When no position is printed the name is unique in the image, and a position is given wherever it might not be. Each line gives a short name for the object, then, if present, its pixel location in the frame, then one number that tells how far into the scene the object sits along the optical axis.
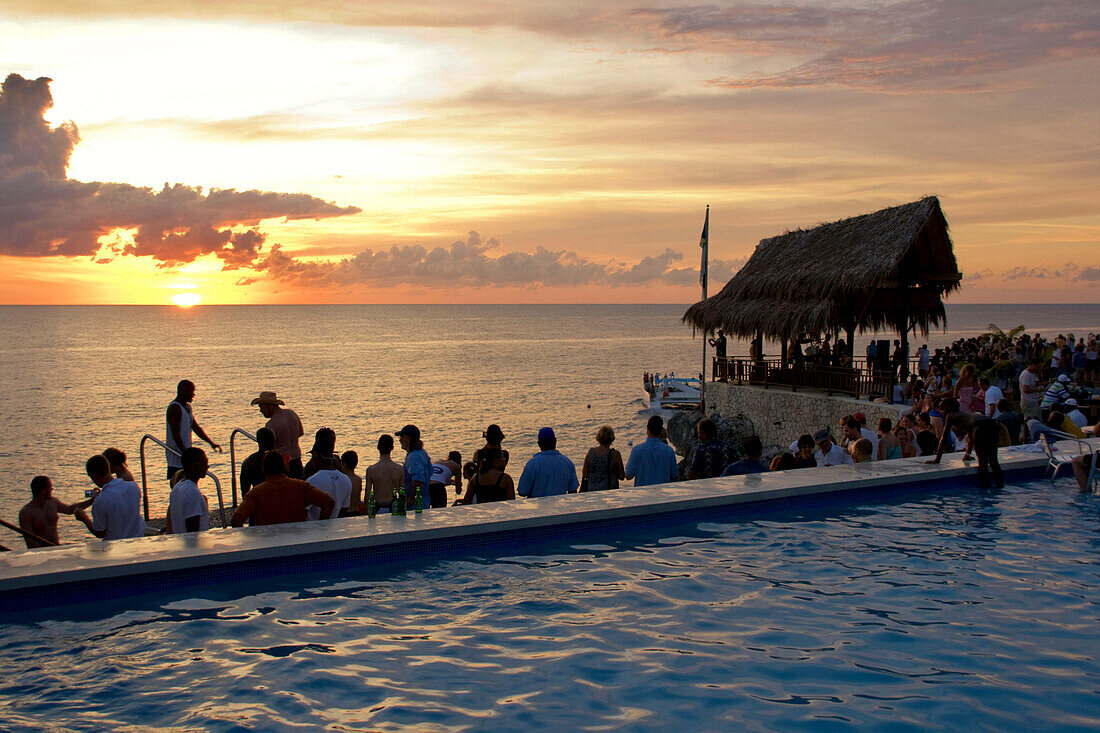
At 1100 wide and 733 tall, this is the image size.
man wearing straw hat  8.61
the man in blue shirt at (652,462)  8.58
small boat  44.00
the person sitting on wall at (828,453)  9.79
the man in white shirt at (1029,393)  14.52
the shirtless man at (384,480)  8.70
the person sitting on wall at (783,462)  9.77
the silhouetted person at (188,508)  6.54
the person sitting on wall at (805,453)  9.62
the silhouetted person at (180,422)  8.45
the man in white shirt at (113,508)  6.67
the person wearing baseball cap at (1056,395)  12.45
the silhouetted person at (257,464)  7.18
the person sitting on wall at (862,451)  9.79
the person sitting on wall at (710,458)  8.83
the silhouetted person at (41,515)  7.03
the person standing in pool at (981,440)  9.27
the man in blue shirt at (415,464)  7.91
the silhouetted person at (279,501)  6.56
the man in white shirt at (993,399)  12.50
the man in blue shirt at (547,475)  7.99
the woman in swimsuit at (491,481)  7.97
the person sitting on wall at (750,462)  8.41
